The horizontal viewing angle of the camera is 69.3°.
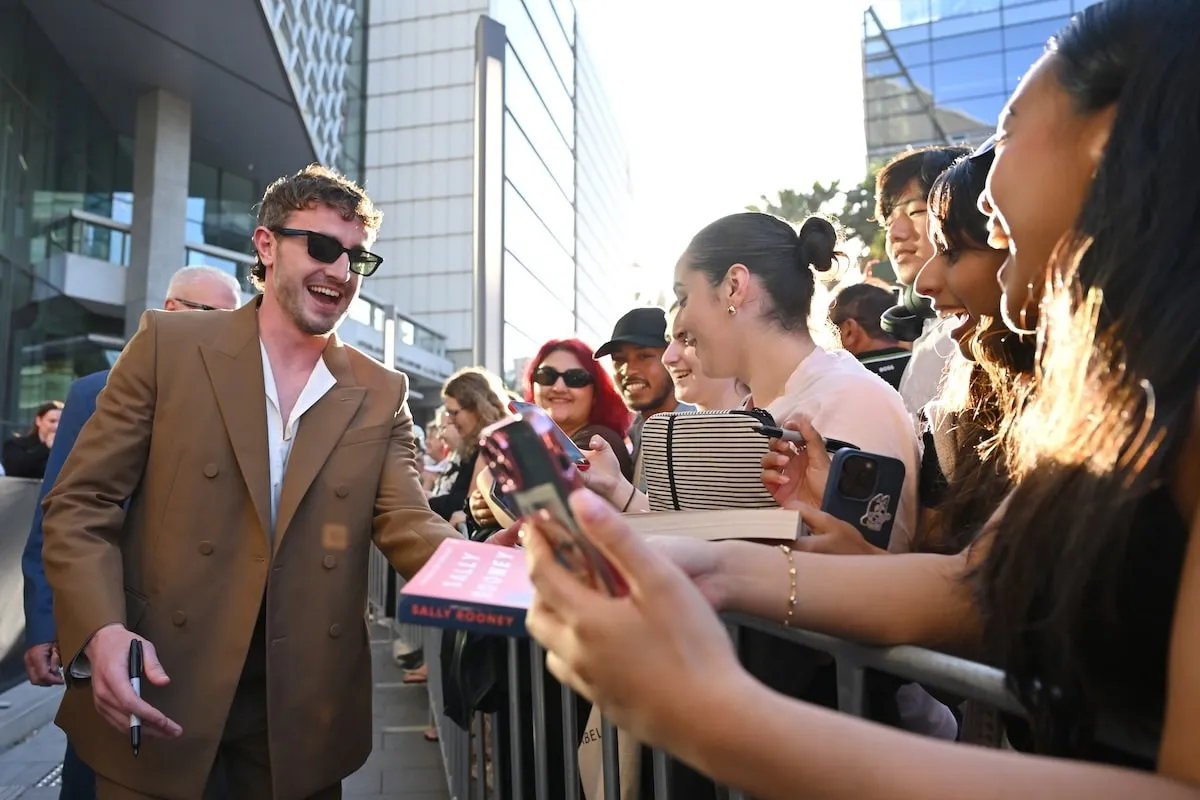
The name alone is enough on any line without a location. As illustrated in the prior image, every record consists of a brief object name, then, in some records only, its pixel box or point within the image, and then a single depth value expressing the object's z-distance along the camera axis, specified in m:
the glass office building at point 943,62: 32.31
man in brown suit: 2.23
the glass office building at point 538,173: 49.12
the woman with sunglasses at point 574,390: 4.46
